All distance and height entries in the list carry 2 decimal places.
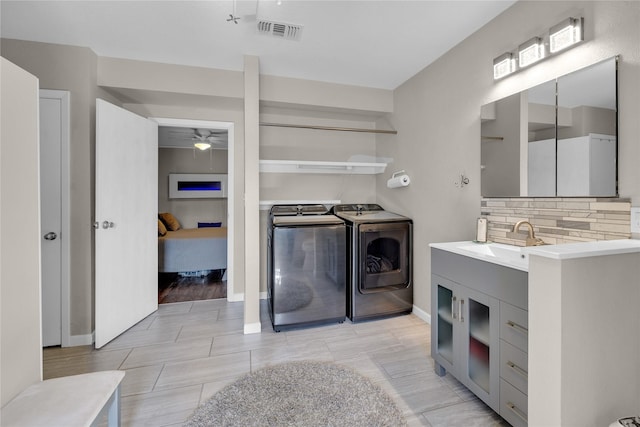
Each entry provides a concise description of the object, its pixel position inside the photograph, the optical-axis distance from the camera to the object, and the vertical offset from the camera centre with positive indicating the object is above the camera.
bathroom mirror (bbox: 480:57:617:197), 1.49 +0.44
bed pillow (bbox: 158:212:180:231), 5.76 -0.22
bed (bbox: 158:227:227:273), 4.41 -0.65
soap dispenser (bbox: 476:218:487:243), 2.18 -0.15
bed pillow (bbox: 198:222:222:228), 6.79 -0.32
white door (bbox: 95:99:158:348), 2.49 -0.09
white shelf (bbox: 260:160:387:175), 3.26 +0.53
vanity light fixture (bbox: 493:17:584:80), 1.59 +1.00
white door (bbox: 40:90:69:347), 2.46 +0.02
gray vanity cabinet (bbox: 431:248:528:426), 1.45 -0.69
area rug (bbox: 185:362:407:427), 1.59 -1.15
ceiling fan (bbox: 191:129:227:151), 5.16 +1.40
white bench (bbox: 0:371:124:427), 1.02 -0.74
